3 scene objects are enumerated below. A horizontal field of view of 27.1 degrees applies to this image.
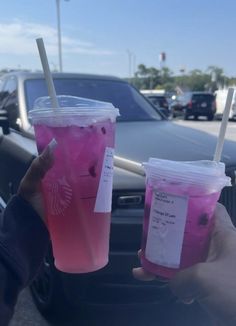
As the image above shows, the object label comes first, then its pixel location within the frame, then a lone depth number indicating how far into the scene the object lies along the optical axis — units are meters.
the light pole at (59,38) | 29.44
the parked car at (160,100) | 24.20
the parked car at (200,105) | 29.58
